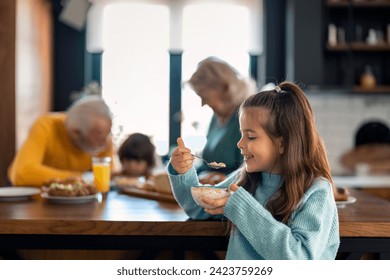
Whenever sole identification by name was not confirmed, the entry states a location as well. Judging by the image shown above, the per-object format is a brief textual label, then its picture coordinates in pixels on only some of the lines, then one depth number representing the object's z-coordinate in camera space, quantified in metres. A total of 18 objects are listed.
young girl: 0.97
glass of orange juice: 1.71
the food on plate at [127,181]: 1.80
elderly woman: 1.75
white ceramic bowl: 1.08
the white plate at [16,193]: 1.53
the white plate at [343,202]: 1.42
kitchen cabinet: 3.35
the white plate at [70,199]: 1.49
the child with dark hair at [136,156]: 2.09
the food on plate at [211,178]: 1.56
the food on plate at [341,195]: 1.44
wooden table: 1.24
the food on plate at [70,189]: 1.51
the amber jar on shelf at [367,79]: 3.34
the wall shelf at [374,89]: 3.29
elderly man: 1.88
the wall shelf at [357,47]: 3.34
